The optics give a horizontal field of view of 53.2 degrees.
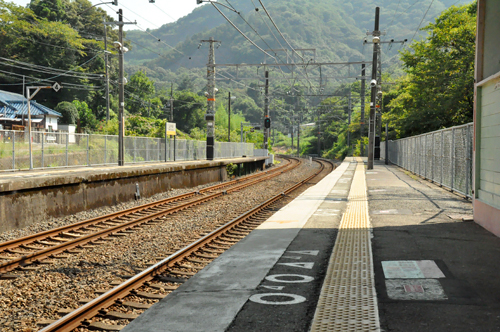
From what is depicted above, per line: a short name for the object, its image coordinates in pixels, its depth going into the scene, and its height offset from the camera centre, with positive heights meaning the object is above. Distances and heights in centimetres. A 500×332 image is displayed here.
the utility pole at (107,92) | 5594 +642
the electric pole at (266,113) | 4703 +344
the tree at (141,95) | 8394 +907
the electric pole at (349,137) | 7412 +188
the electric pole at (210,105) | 3262 +283
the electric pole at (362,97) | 4940 +521
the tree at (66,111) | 5986 +429
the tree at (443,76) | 3734 +570
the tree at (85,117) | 6278 +382
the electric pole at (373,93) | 3364 +394
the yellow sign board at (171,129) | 3232 +122
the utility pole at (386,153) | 4431 -38
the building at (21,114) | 5102 +355
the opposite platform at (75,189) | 1266 -138
